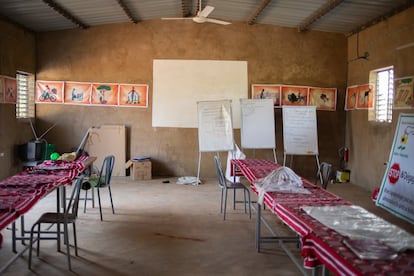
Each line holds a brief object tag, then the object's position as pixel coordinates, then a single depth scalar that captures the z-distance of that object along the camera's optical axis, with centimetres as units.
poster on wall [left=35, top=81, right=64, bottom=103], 803
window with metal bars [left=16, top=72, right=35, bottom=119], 751
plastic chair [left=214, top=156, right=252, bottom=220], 494
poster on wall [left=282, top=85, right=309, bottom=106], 822
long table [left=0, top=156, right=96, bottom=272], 261
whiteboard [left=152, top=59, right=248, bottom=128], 814
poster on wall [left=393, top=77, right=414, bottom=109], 575
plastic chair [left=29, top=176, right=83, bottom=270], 346
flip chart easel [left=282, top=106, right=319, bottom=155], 772
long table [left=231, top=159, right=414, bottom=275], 171
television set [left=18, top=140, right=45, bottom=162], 718
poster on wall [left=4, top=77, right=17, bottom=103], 666
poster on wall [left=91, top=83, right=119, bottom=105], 812
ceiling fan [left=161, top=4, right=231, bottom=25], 559
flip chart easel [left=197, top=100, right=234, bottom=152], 750
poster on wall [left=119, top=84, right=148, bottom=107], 815
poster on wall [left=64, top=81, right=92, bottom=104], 808
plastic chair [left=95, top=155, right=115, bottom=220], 504
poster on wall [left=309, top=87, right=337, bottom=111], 826
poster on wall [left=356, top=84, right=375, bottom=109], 711
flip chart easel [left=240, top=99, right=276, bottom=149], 760
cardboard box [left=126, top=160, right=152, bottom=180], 776
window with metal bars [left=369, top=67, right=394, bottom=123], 657
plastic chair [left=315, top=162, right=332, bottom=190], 427
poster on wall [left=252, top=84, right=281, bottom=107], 817
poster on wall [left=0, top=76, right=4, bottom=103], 646
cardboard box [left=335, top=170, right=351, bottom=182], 787
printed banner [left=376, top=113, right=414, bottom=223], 427
